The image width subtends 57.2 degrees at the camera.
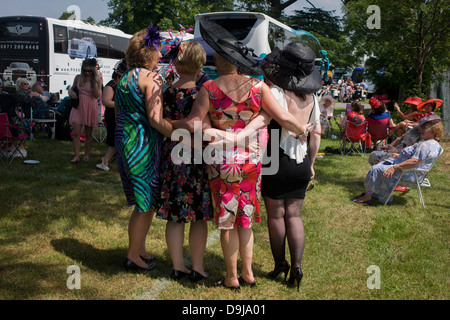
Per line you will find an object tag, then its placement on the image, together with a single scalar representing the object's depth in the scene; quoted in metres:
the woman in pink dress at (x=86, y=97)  7.00
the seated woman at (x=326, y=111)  10.68
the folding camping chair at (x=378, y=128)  8.94
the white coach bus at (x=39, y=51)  15.72
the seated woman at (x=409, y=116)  7.79
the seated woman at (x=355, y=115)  8.95
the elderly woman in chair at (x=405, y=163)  5.17
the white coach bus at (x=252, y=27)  11.68
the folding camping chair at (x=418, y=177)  5.33
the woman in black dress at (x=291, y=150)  3.03
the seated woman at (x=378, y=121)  8.91
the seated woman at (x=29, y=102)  9.58
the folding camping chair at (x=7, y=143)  6.75
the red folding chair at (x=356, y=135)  8.95
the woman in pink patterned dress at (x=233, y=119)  2.77
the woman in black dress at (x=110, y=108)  5.43
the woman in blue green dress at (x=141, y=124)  2.98
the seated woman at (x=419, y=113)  7.48
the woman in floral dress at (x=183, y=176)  2.95
